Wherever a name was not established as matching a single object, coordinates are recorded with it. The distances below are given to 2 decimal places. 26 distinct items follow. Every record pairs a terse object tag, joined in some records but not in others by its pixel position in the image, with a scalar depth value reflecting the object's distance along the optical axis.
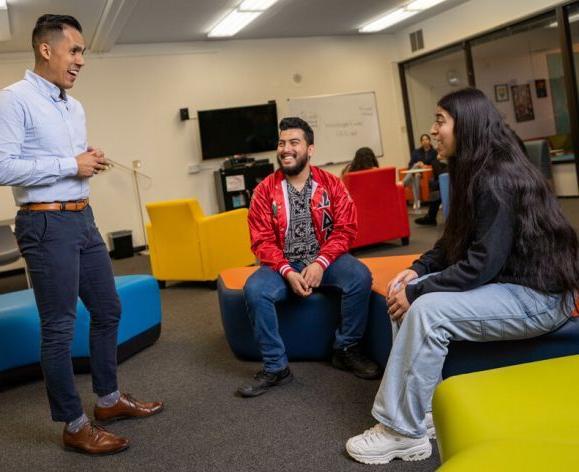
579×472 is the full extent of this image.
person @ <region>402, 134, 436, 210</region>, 7.68
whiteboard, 8.81
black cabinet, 7.98
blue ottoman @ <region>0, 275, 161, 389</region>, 2.83
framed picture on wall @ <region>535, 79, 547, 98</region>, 7.66
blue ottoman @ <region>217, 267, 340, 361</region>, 2.62
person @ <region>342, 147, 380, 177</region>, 6.35
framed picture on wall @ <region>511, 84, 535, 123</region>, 7.96
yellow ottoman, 0.97
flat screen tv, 8.08
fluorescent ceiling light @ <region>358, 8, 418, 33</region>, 7.95
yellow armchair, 4.74
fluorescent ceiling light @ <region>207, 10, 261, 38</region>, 6.89
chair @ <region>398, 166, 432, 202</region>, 8.43
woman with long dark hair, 1.69
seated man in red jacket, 2.47
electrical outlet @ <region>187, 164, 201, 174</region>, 8.16
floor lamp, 7.77
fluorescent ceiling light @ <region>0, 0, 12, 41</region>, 5.42
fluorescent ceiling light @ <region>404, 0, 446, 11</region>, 7.49
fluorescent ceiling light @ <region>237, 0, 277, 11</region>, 6.43
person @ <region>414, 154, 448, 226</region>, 6.80
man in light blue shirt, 1.90
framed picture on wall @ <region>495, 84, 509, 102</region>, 8.21
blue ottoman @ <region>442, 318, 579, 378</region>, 1.77
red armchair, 5.34
